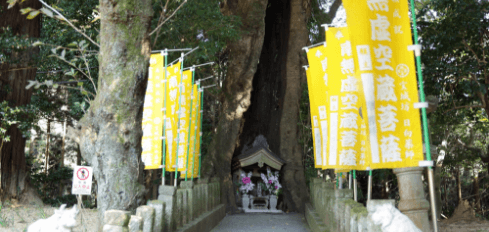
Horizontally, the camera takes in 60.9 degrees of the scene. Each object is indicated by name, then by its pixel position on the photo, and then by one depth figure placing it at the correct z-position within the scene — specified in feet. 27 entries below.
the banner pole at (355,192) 21.51
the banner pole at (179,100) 27.07
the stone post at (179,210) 21.83
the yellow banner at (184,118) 30.30
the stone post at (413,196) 17.15
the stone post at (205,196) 30.91
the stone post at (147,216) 15.94
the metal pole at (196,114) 34.09
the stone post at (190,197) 24.94
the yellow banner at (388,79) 14.40
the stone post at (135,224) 14.65
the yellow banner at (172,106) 28.55
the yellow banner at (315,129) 28.78
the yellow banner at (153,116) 25.93
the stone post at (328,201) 22.71
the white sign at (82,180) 17.49
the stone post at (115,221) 12.93
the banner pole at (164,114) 24.19
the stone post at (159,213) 17.70
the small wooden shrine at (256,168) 42.57
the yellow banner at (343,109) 22.54
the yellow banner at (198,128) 35.06
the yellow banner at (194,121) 33.58
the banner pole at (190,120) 30.09
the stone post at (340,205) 19.00
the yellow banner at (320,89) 26.68
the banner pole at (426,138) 11.96
